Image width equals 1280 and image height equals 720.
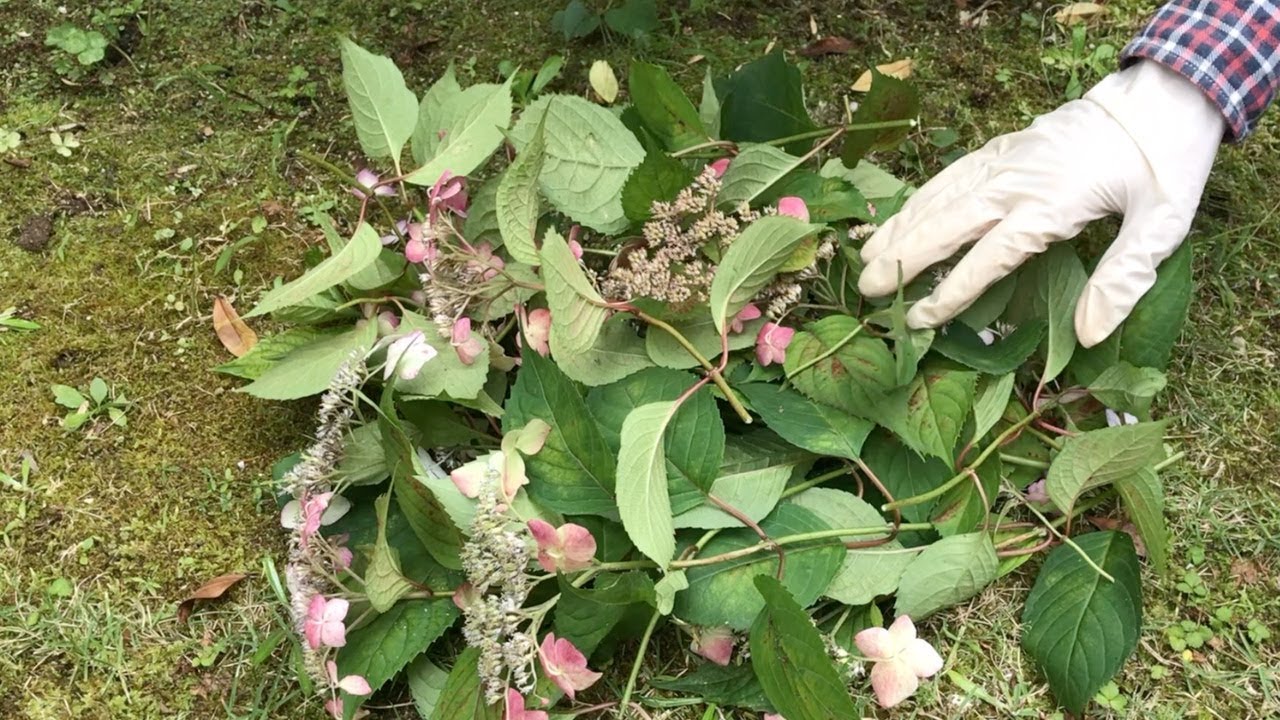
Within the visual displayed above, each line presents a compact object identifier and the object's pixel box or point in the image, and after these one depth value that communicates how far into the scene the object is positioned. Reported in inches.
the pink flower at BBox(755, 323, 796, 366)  47.4
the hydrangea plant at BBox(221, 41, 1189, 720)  42.9
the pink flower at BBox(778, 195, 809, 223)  47.8
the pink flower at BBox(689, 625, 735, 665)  46.2
